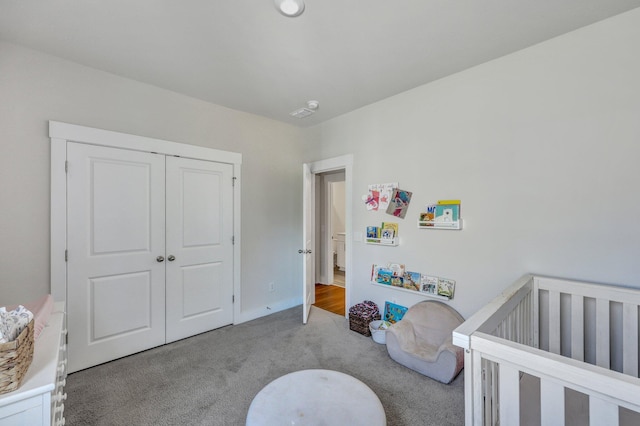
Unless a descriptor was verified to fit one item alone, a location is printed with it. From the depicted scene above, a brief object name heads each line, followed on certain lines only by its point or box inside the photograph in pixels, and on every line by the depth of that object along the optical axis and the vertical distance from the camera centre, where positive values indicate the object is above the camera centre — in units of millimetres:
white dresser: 812 -571
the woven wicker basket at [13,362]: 801 -465
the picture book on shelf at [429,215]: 2615 -32
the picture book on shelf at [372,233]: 3076 -246
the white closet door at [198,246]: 2811 -384
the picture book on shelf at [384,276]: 2952 -713
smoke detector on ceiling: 3049 +1226
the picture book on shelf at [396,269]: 2863 -616
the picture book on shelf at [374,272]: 3081 -696
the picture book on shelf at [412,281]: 2734 -710
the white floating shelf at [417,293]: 2560 -821
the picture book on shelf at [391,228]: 2924 -176
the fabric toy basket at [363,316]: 2912 -1149
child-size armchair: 2076 -1116
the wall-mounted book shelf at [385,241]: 2900 -328
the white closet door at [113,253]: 2287 -376
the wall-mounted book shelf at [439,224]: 2430 -121
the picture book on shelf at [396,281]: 2863 -744
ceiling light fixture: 1575 +1230
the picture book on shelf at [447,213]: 2453 -12
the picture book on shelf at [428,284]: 2600 -710
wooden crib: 864 -656
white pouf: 1324 -1026
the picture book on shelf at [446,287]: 2490 -706
